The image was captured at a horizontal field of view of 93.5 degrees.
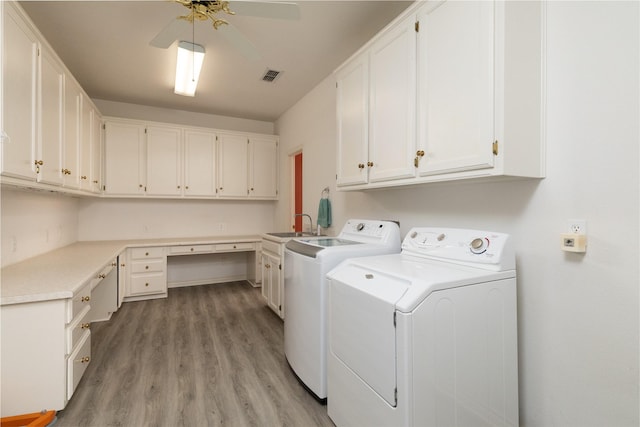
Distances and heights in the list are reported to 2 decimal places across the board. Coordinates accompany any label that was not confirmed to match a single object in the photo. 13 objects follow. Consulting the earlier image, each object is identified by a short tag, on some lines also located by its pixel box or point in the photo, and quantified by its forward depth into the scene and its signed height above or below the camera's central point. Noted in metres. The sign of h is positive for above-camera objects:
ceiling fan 1.65 +1.15
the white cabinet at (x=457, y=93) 1.31 +0.61
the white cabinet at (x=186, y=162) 3.88 +0.73
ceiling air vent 3.22 +1.52
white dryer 1.20 -0.55
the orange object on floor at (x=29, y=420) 1.51 -1.06
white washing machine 1.87 -0.49
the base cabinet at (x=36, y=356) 1.59 -0.78
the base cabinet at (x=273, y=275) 3.10 -0.68
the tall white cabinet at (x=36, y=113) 1.59 +0.66
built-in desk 1.59 -0.66
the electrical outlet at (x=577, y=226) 1.29 -0.05
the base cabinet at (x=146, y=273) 3.74 -0.76
